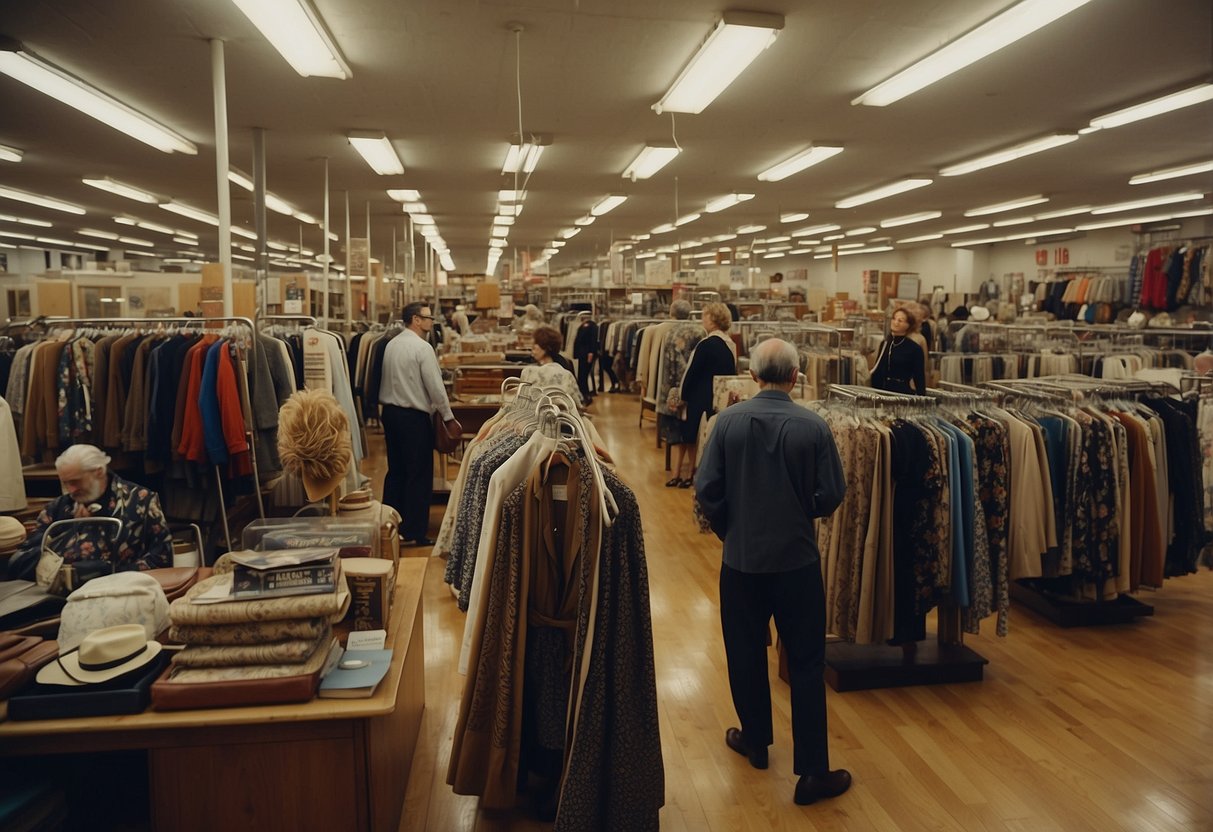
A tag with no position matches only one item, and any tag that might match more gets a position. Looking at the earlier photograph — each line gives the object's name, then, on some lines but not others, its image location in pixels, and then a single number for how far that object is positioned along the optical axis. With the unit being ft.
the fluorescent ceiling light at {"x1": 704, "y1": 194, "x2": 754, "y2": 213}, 44.74
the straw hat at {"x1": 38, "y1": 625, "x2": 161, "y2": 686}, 6.92
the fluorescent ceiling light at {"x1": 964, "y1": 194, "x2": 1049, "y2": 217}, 44.70
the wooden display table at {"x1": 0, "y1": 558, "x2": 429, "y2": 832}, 6.83
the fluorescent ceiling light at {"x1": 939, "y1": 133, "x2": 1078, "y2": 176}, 28.04
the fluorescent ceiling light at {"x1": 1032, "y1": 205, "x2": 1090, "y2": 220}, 47.70
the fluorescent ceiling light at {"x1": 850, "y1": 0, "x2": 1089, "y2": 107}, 15.95
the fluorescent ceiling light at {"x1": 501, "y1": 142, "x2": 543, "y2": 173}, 31.07
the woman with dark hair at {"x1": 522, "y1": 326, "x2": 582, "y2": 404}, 17.80
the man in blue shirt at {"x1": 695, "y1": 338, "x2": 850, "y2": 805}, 9.76
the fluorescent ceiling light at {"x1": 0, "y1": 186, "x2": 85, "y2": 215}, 40.75
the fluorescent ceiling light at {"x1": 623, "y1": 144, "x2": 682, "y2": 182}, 30.07
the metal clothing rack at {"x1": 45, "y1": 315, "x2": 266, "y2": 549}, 14.55
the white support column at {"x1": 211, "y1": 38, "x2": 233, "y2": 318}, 18.49
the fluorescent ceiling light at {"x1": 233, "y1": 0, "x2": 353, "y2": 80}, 15.72
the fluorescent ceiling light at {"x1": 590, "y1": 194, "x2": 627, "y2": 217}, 44.96
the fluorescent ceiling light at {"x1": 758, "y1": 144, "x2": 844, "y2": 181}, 30.66
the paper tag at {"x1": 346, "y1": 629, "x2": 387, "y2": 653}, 8.20
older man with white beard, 10.52
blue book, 7.30
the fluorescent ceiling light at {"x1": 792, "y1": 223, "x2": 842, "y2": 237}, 61.11
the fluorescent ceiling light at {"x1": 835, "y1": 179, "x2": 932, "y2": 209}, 39.37
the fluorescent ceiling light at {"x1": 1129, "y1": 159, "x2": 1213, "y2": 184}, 33.95
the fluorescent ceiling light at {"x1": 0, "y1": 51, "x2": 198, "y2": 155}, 19.90
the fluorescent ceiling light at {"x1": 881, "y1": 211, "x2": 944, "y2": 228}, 52.60
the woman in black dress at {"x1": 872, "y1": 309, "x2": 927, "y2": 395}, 21.72
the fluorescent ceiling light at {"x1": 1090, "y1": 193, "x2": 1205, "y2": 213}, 42.55
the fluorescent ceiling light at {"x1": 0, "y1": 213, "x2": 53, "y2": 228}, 50.99
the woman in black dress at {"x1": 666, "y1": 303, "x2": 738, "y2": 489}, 23.90
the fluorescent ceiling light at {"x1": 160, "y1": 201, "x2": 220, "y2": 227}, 46.04
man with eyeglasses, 19.24
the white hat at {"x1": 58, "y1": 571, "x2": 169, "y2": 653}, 7.38
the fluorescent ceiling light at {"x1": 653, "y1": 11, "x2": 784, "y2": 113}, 16.75
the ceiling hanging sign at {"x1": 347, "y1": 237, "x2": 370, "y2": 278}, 36.76
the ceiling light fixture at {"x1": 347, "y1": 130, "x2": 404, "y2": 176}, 27.99
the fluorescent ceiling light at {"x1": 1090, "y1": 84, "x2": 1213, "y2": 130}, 21.54
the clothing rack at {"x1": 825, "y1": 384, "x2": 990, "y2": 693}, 12.92
